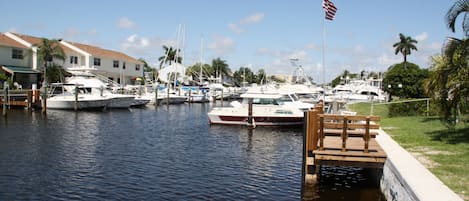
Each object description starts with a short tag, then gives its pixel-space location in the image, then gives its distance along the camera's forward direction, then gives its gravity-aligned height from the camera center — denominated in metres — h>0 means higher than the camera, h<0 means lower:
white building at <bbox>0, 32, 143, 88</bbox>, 56.88 +4.92
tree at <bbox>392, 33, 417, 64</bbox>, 103.25 +11.79
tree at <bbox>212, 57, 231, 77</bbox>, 141.88 +8.54
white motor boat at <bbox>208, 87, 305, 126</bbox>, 34.34 -1.42
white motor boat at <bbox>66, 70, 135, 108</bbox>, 49.70 +0.43
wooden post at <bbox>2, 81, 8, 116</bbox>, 37.62 -0.59
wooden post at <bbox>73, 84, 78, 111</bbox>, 46.19 -1.18
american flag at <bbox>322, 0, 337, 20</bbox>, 27.52 +5.33
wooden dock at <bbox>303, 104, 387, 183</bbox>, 13.66 -1.71
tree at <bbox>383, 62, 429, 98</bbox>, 51.30 +1.65
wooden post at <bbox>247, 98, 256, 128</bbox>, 34.34 -1.91
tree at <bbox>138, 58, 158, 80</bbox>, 143.75 +8.03
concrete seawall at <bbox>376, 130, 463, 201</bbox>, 9.57 -2.04
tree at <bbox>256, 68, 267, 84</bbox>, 151.93 +6.62
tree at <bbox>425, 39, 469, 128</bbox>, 16.58 +0.68
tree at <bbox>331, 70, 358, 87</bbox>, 186.24 +8.55
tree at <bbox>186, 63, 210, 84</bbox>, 110.94 +5.85
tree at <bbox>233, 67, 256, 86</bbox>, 149.38 +6.06
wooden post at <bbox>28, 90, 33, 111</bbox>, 44.62 -0.82
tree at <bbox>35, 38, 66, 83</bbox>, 57.84 +5.09
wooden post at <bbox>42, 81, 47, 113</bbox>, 42.92 -0.76
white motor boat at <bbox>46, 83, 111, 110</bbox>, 46.72 -0.89
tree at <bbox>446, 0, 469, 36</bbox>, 16.11 +3.03
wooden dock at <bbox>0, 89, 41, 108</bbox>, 44.66 -0.75
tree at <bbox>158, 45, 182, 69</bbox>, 105.81 +8.65
